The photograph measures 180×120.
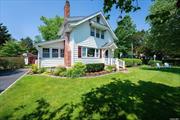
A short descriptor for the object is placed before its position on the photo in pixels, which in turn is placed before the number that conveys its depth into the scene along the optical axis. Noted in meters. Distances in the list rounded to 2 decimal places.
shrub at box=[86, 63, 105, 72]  9.81
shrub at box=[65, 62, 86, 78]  8.06
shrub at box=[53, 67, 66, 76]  8.68
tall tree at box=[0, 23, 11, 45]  11.75
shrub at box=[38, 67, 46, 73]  9.80
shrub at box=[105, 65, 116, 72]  10.61
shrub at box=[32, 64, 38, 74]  9.62
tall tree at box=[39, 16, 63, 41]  27.04
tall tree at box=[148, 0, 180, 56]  10.86
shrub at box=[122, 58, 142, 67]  16.84
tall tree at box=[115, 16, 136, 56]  23.15
